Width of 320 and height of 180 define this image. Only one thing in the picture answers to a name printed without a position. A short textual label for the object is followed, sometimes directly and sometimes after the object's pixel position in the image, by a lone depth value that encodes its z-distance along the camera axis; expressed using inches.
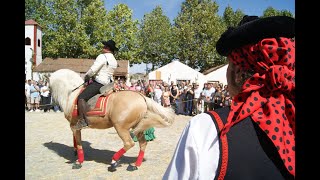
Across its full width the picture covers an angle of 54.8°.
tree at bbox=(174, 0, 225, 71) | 1576.0
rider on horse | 237.8
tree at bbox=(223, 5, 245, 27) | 1927.9
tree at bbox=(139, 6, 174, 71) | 1722.4
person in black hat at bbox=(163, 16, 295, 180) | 51.1
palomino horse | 234.1
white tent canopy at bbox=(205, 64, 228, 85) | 1368.1
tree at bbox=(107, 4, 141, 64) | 1424.8
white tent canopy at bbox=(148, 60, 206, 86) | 1358.3
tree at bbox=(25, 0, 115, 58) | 1355.9
